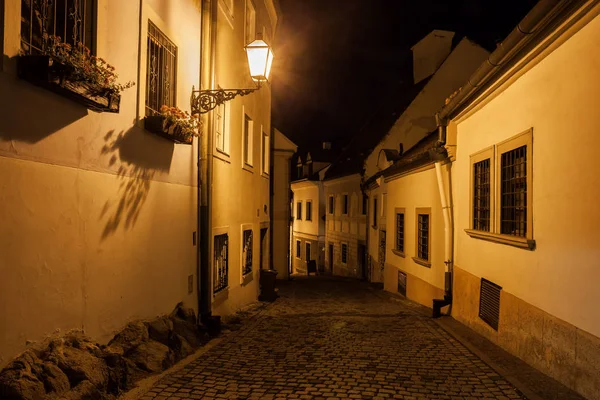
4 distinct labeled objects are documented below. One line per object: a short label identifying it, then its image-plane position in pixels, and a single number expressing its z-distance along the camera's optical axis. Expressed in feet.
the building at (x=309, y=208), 125.18
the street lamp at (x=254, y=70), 28.35
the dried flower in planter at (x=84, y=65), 15.01
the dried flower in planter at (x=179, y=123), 23.91
